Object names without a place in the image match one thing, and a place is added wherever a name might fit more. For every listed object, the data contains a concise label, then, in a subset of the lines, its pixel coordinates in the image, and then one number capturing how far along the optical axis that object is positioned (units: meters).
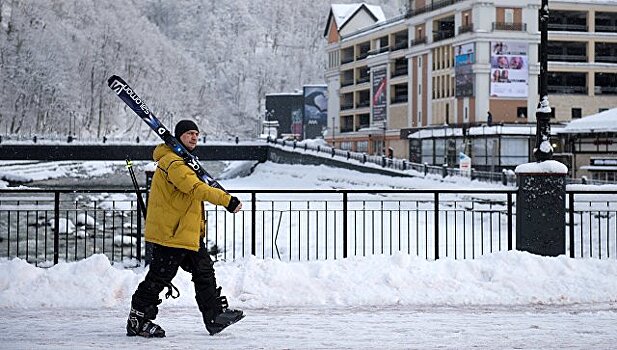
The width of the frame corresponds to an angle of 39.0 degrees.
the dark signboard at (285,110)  134.38
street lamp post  12.66
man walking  8.02
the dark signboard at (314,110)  122.12
